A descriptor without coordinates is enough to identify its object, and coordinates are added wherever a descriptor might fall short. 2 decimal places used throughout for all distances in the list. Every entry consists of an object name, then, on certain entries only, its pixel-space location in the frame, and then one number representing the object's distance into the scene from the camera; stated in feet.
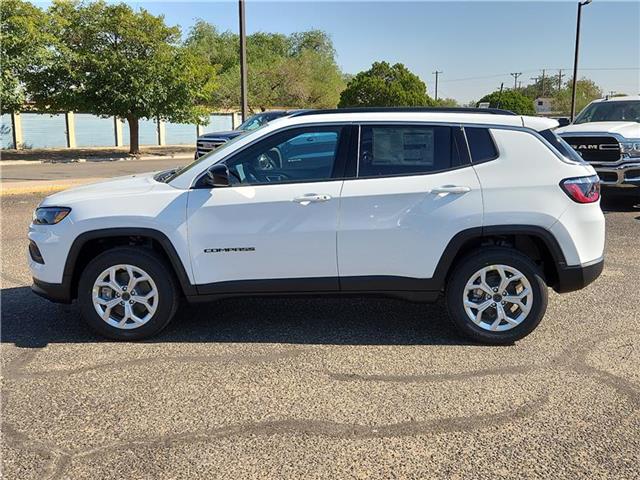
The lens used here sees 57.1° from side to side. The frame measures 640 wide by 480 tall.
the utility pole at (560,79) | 341.31
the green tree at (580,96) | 216.21
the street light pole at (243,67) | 62.69
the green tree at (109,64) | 85.71
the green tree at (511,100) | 127.70
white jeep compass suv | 14.39
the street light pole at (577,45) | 95.50
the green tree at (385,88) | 140.46
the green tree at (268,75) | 147.54
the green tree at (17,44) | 78.79
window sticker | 14.74
